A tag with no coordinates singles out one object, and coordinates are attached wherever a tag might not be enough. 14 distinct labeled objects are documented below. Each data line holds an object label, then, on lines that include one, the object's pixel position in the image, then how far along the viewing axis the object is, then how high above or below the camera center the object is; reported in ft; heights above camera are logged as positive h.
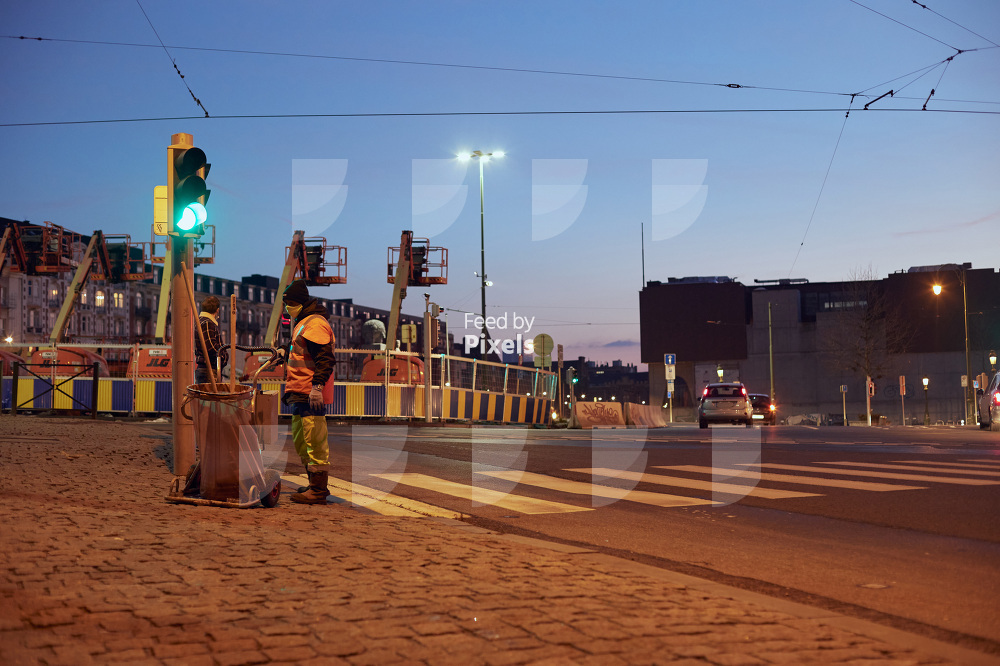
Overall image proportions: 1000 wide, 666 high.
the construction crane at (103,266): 125.59 +18.35
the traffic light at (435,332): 97.51 +6.71
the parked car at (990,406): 86.07 -1.20
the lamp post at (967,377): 159.56 +2.95
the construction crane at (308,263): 119.24 +17.18
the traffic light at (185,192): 27.25 +5.99
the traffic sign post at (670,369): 131.34 +3.72
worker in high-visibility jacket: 26.13 +0.11
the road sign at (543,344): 114.93 +6.39
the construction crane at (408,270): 116.98 +16.08
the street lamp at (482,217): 148.15 +29.37
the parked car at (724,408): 100.22 -1.37
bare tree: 234.17 +16.14
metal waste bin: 23.97 -1.30
